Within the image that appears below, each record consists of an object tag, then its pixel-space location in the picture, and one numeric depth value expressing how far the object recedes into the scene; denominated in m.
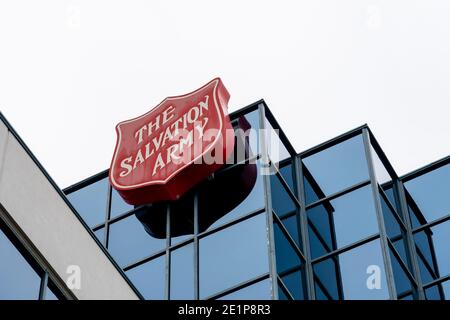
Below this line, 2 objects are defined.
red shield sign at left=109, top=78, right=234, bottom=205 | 22.75
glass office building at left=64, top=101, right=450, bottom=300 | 21.64
